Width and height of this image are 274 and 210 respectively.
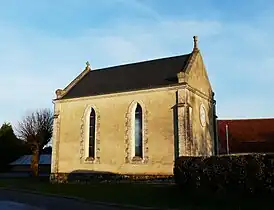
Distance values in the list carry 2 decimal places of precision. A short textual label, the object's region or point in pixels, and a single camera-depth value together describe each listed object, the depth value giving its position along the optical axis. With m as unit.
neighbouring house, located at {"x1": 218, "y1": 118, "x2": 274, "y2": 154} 39.91
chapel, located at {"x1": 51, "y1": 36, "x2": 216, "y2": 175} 25.56
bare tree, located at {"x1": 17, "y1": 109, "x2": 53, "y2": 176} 41.28
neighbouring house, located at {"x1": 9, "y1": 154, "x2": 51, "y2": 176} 47.94
